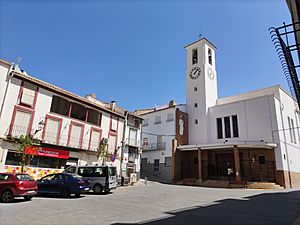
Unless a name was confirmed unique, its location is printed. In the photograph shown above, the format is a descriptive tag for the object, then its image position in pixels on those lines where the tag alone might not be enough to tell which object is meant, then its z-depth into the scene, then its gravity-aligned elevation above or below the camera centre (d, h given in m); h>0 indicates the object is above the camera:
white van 15.87 -0.33
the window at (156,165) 32.59 +1.12
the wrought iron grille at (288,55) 4.09 +2.28
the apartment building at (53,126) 17.08 +3.81
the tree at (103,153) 22.83 +1.75
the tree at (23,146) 16.48 +1.53
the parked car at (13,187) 10.80 -0.93
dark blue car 13.31 -0.90
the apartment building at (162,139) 31.53 +5.00
